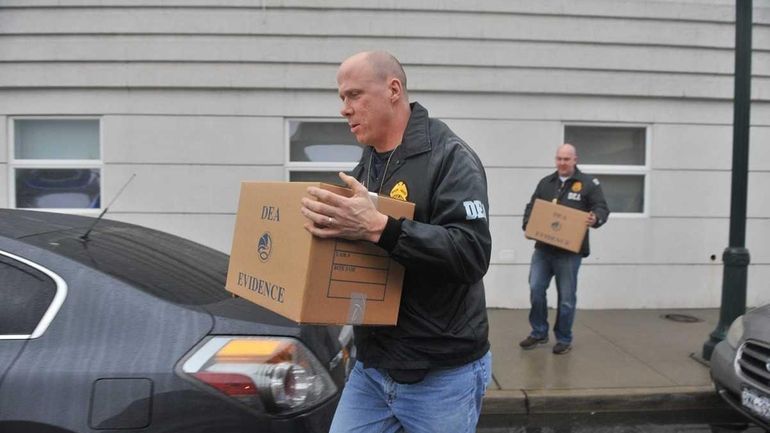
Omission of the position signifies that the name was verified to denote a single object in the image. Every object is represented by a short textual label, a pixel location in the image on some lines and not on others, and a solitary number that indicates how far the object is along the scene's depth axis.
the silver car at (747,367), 3.09
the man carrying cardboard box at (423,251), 1.47
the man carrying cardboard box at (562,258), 4.64
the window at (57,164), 6.29
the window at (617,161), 6.57
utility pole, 4.54
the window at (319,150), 6.29
